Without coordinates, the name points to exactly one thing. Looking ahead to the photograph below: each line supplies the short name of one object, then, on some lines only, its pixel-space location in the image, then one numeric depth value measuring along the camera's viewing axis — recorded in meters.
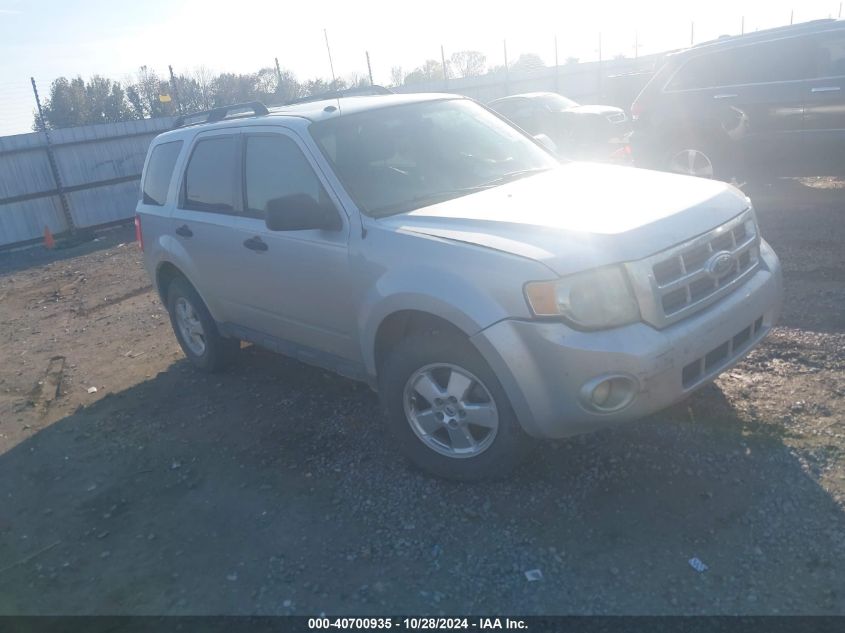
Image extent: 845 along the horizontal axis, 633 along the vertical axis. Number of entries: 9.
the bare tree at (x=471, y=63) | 30.39
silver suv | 3.35
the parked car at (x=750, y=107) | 8.83
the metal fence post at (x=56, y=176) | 15.20
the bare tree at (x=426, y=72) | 29.42
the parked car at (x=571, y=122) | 15.09
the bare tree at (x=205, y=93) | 25.39
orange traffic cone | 14.58
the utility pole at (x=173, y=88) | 18.72
